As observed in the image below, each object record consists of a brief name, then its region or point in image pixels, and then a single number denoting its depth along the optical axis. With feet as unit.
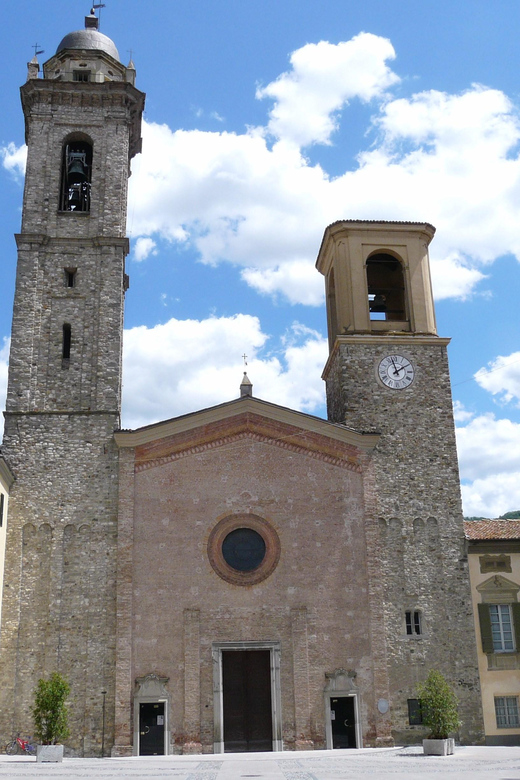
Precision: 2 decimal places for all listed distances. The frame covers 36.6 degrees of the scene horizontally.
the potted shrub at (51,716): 59.93
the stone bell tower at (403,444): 71.36
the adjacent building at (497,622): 70.74
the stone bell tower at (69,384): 67.67
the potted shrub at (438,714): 61.93
